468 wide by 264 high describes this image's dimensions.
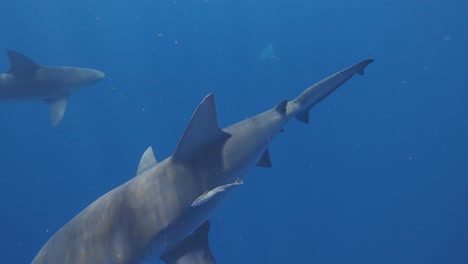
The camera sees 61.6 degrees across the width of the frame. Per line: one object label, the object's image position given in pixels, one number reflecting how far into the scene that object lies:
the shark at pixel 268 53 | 26.41
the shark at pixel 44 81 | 9.32
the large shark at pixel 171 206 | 3.83
